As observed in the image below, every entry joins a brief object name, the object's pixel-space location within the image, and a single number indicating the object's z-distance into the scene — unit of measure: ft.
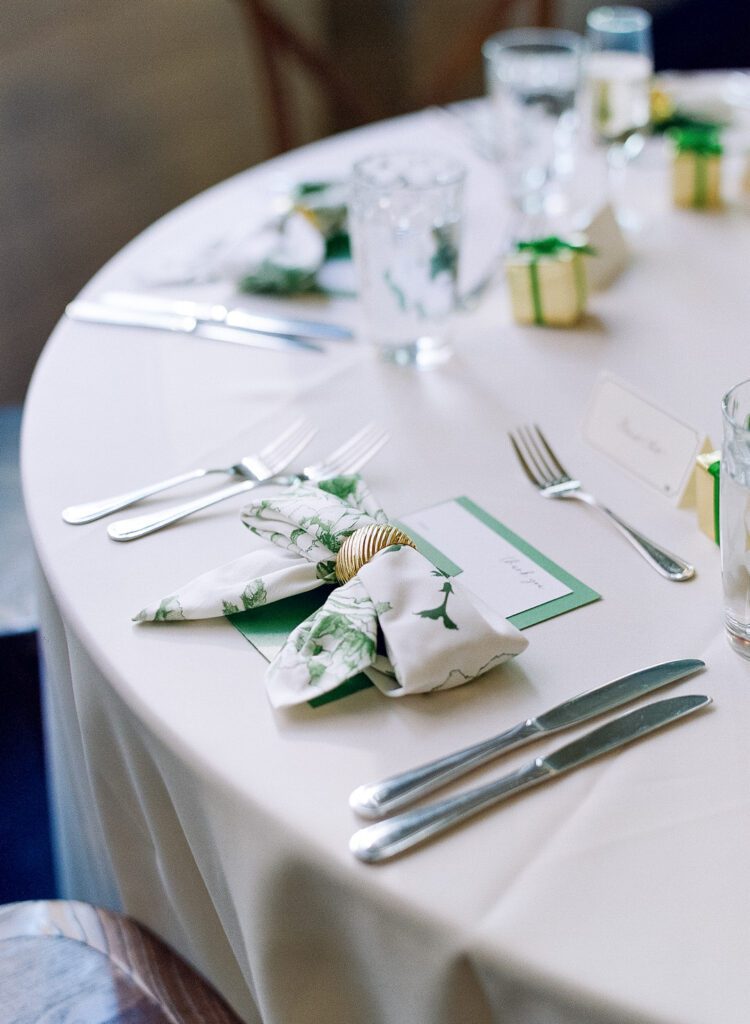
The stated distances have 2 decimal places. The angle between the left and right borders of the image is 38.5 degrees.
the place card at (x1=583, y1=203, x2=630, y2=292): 4.12
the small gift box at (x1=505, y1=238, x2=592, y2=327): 3.81
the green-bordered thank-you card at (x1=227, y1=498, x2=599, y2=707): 2.42
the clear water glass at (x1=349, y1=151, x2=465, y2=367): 3.52
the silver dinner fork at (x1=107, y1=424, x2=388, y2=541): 2.80
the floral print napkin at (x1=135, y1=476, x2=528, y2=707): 2.14
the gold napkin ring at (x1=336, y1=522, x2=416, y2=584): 2.39
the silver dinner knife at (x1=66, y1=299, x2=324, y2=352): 3.87
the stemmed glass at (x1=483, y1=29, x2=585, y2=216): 4.61
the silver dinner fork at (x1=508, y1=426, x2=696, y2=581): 2.59
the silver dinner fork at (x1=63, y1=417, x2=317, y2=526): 2.89
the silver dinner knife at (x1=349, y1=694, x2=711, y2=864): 1.87
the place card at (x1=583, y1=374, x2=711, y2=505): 2.82
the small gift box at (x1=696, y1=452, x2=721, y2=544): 2.62
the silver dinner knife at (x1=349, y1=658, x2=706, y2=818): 1.94
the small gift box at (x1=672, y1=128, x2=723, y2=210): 4.63
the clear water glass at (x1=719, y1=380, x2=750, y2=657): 2.14
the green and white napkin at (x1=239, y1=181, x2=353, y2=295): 4.20
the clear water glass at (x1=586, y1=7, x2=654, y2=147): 4.65
